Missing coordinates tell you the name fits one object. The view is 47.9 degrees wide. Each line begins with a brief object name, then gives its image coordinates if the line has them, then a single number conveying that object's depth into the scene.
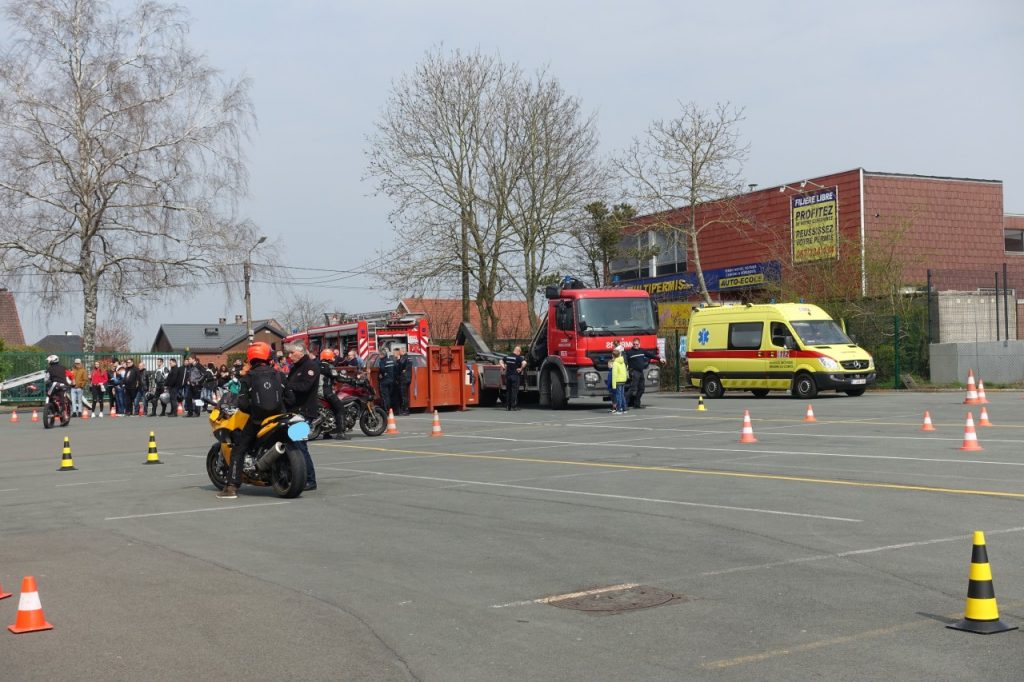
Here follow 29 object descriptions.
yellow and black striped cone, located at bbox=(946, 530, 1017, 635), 6.15
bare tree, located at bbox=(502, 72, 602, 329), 46.00
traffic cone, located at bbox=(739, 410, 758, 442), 18.17
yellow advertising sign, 46.91
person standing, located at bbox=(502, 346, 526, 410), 30.36
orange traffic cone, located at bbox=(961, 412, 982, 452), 15.55
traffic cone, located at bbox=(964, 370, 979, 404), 24.50
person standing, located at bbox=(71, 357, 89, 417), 37.50
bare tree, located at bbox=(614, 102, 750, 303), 41.12
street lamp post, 43.78
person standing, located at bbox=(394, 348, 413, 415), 29.70
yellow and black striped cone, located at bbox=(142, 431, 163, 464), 18.67
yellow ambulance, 29.17
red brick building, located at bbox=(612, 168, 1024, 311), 46.00
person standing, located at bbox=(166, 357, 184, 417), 36.16
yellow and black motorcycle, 12.93
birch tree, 40.88
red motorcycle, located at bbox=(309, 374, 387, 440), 22.45
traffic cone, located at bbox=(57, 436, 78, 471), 18.14
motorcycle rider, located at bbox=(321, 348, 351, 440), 21.03
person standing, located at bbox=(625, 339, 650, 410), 27.16
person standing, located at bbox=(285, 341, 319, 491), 14.77
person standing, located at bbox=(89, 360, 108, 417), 39.91
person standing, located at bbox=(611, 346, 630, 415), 26.06
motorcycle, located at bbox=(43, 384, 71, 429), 30.84
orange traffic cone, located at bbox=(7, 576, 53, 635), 6.73
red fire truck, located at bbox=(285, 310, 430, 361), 32.09
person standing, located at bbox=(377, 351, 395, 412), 29.44
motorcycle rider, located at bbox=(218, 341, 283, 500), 13.00
